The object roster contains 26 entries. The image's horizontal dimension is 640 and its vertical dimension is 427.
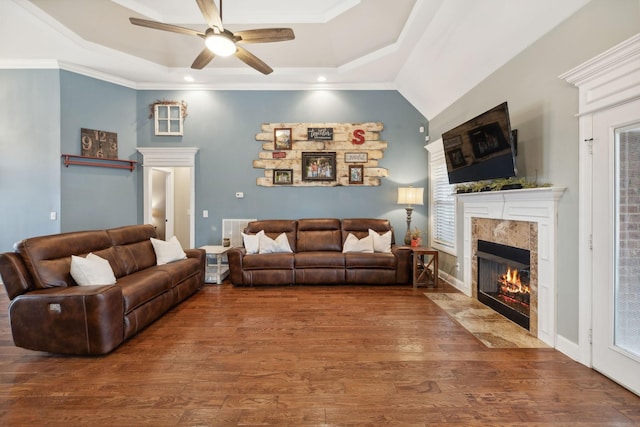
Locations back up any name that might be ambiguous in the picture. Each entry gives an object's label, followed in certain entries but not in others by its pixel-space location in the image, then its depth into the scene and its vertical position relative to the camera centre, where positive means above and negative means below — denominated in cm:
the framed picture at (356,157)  506 +100
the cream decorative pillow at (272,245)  445 -54
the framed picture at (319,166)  506 +84
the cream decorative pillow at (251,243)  444 -50
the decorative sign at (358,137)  507 +137
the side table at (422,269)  409 -88
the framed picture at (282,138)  507 +136
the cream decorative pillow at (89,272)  254 -56
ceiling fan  248 +170
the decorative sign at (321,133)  505 +144
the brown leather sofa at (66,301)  222 -76
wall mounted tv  259 +69
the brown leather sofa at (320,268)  421 -87
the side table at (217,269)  437 -94
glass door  182 -23
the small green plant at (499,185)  256 +27
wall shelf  425 +85
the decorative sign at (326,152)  506 +110
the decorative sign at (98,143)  442 +115
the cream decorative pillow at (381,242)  450 -51
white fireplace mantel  237 -16
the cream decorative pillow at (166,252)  372 -54
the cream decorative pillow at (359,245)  445 -54
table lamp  461 +24
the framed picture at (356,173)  506 +71
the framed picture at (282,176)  509 +66
